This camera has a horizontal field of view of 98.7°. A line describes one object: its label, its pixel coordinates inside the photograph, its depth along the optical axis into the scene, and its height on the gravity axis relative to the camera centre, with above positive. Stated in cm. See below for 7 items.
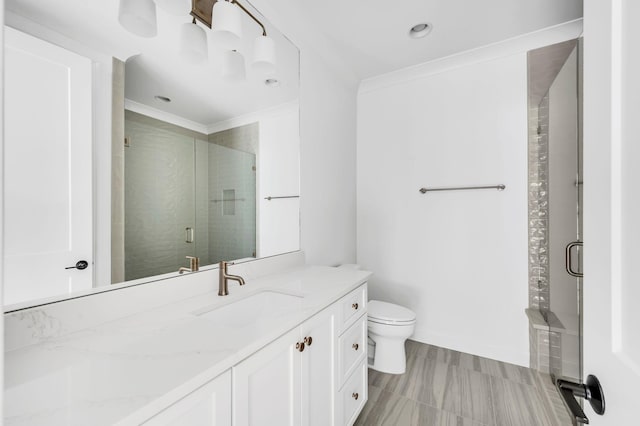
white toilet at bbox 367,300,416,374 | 191 -87
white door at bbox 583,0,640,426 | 43 +1
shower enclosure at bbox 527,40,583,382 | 164 +3
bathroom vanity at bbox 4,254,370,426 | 55 -37
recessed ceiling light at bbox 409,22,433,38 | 194 +132
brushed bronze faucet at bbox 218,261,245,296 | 121 -30
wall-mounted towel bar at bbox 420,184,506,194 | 211 +19
